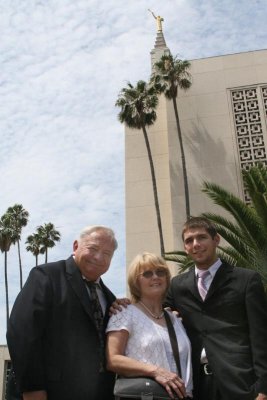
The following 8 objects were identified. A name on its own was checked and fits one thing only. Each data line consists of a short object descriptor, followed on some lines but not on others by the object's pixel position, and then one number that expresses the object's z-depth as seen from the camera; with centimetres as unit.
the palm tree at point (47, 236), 3516
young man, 299
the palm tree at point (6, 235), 3366
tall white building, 2197
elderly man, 278
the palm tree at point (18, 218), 3425
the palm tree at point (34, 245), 3497
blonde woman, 282
